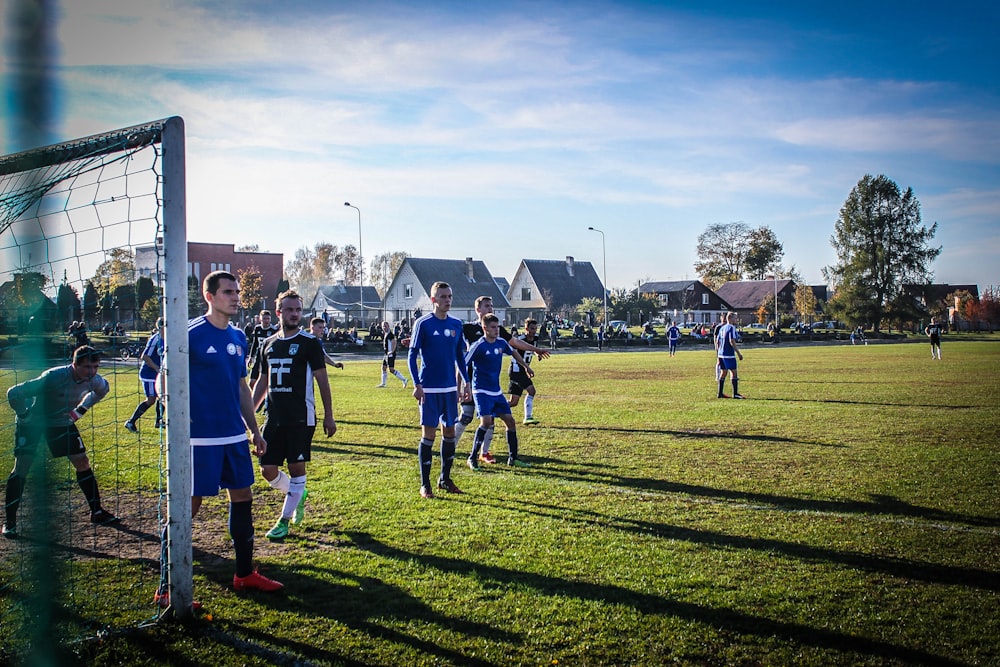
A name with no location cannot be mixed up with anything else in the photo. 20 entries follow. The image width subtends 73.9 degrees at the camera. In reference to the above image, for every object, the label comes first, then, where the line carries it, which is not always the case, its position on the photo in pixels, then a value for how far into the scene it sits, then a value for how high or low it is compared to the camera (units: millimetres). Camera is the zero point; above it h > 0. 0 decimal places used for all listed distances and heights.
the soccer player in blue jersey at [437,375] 7715 -561
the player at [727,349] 16453 -643
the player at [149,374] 9891 -729
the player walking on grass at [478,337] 9219 -281
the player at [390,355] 19672 -794
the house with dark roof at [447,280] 65562 +4451
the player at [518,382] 11422 -962
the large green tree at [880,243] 74438 +8966
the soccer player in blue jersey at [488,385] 9031 -802
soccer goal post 4230 -46
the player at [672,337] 38594 -751
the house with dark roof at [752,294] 91056 +4017
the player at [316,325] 13503 +94
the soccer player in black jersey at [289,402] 5910 -643
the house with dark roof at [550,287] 74719 +4538
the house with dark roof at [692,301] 87625 +3015
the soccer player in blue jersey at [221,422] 4777 -662
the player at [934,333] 30291 -592
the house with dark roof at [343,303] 68250 +3205
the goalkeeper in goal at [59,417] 6145 -799
